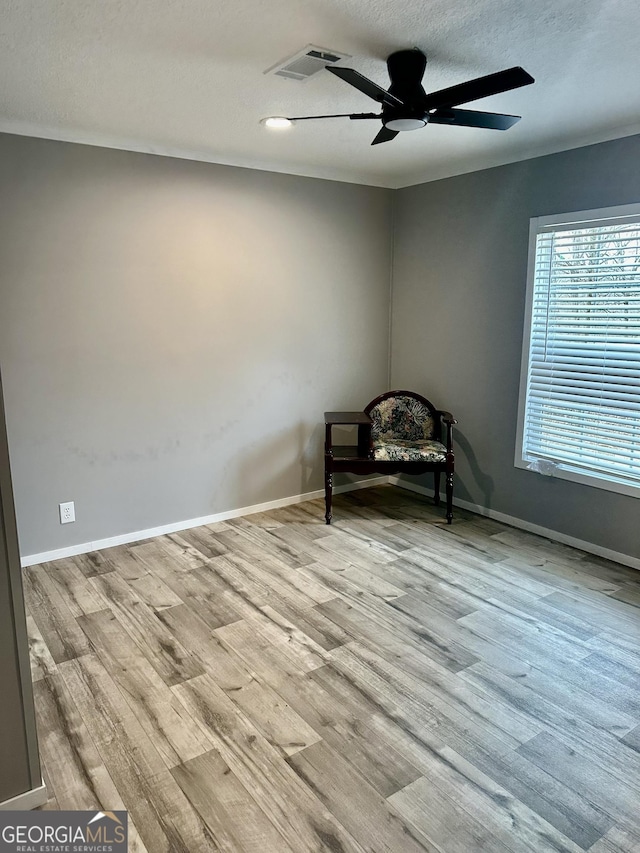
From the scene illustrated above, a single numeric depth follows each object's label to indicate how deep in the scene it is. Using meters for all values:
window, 3.37
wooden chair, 4.05
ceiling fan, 2.10
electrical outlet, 3.55
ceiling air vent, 2.25
